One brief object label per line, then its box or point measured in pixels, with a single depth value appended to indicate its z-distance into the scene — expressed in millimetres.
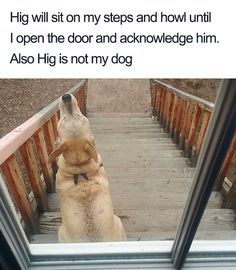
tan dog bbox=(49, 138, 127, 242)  1795
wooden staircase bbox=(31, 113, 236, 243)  2270
